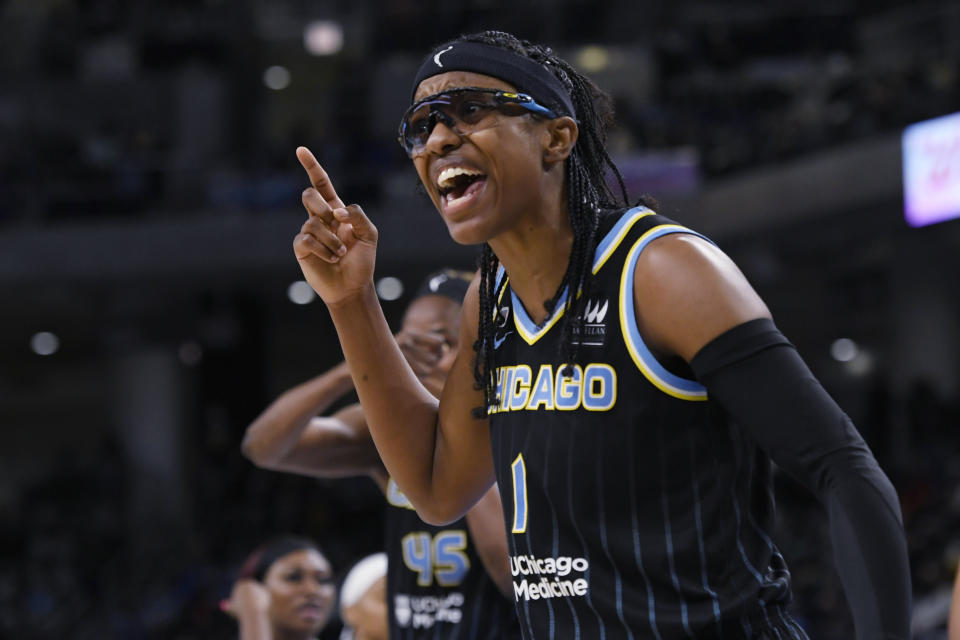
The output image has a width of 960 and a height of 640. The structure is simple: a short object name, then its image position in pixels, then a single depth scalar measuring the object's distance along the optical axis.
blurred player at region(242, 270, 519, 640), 7.86
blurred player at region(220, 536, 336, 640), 10.18
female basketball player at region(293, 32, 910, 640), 3.78
